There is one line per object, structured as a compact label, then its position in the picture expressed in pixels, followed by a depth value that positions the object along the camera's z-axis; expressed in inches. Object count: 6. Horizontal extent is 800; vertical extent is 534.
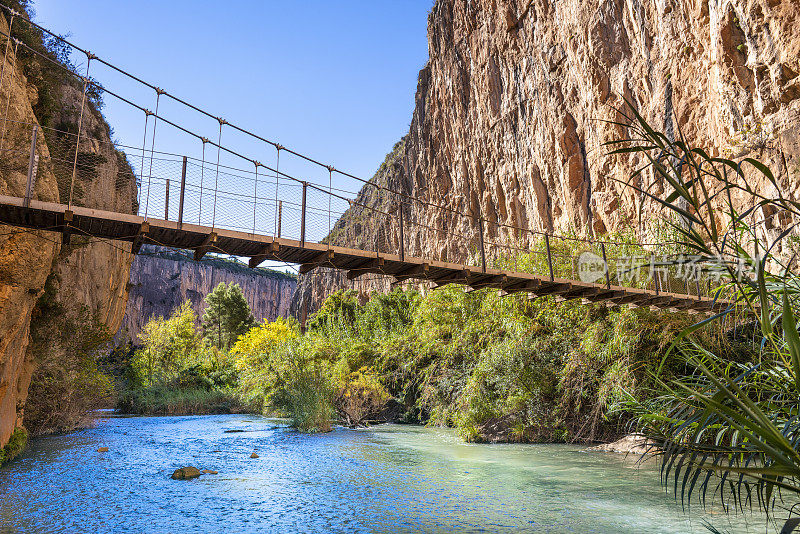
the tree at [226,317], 1396.4
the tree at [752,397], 49.7
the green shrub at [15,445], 296.7
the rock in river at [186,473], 284.5
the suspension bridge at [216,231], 237.6
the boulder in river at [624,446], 347.1
